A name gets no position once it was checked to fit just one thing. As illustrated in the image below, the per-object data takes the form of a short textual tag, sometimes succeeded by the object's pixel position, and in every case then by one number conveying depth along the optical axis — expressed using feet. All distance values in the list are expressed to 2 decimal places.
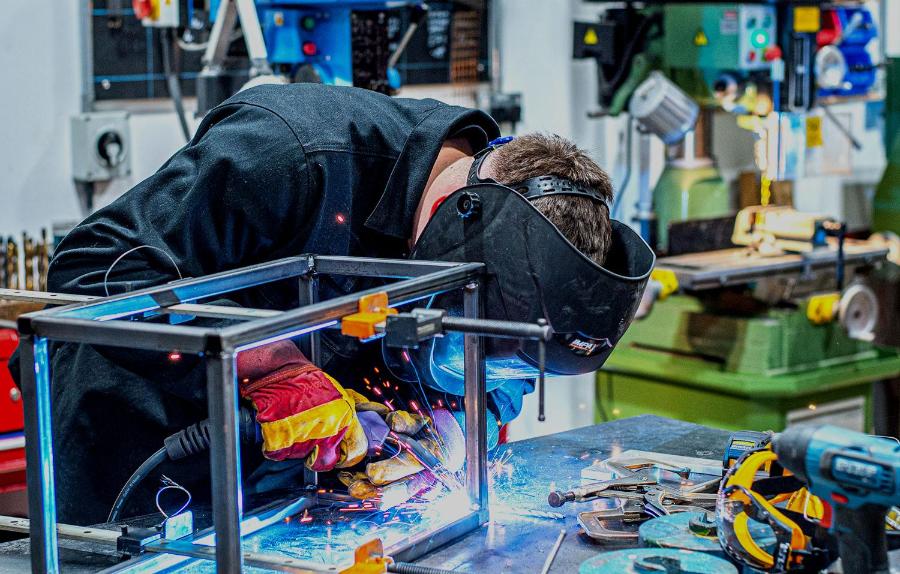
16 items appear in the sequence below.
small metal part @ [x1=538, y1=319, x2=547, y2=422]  7.33
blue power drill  7.11
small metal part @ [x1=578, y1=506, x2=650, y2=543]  8.09
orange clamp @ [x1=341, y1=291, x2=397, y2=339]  7.45
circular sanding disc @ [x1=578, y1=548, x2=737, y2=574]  7.52
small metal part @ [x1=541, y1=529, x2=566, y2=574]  7.82
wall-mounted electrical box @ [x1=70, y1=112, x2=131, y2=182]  14.30
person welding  8.20
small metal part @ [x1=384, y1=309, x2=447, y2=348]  7.41
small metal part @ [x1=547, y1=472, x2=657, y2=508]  8.56
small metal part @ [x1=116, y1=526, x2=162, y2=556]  7.93
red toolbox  12.20
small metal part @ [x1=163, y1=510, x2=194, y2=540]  8.03
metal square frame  7.05
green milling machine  15.49
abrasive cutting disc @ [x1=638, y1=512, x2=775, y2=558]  7.75
